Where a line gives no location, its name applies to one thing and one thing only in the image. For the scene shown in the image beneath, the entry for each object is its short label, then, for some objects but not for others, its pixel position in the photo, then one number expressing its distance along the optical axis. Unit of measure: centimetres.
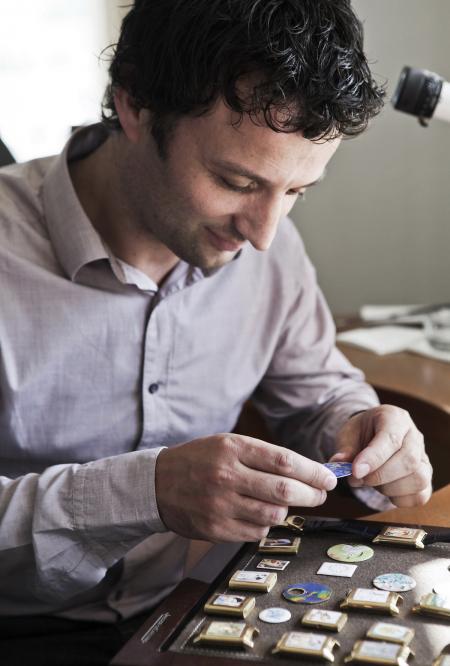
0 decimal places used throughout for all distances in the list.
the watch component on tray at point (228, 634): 72
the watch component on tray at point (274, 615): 76
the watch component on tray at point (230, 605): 77
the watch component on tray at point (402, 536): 88
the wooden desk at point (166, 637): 71
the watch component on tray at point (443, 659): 67
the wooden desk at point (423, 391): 149
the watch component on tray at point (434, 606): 74
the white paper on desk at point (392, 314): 197
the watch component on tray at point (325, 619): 73
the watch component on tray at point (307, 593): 78
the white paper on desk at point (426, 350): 174
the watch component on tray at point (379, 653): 67
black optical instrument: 145
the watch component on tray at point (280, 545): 89
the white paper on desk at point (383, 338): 181
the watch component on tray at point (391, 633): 70
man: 94
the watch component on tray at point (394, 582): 79
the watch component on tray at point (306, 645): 69
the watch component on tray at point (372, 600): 75
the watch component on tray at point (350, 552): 86
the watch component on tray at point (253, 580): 81
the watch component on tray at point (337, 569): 83
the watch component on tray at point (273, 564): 86
